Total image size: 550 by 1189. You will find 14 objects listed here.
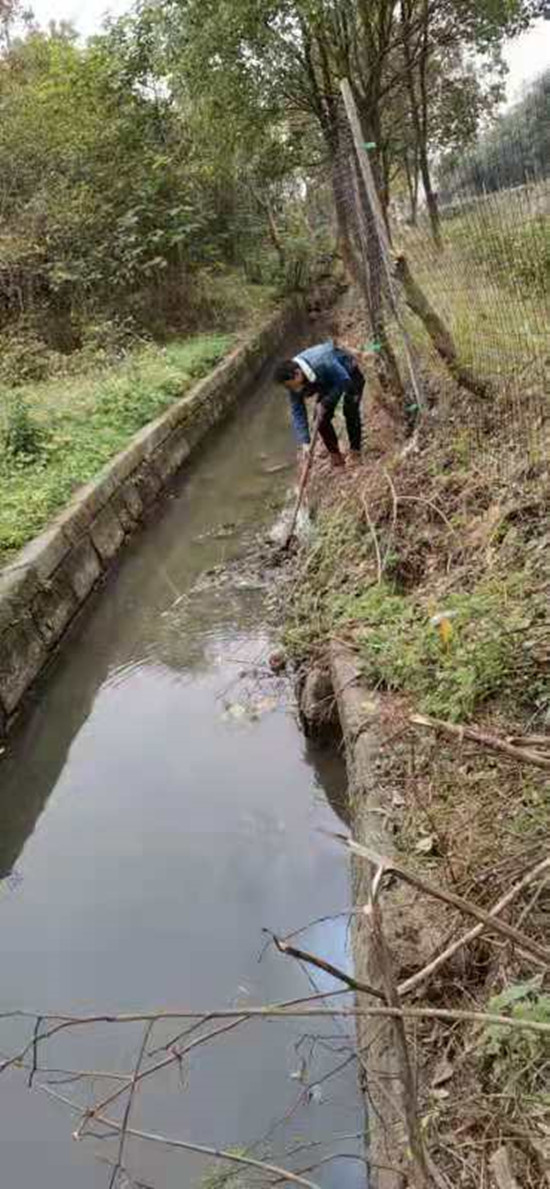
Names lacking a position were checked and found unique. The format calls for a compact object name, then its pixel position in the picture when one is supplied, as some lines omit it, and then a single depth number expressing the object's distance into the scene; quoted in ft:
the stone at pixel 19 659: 20.10
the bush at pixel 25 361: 45.07
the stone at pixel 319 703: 16.34
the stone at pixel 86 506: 25.49
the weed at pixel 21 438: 30.07
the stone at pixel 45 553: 22.53
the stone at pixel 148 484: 32.86
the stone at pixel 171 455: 35.81
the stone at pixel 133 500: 31.30
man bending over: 23.13
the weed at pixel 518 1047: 7.14
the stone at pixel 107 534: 27.71
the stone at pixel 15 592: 20.52
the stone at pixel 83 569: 25.12
